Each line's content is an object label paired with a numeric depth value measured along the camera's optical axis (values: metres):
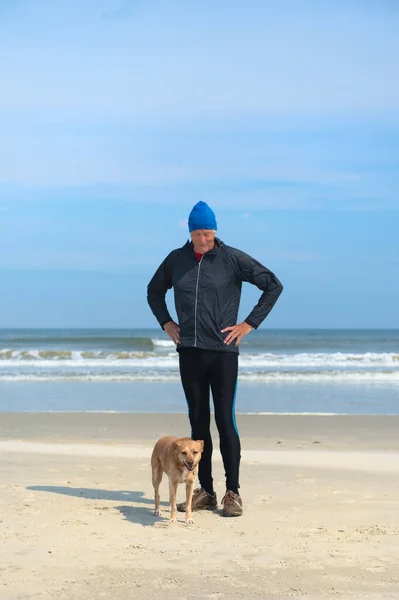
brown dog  5.02
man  5.35
